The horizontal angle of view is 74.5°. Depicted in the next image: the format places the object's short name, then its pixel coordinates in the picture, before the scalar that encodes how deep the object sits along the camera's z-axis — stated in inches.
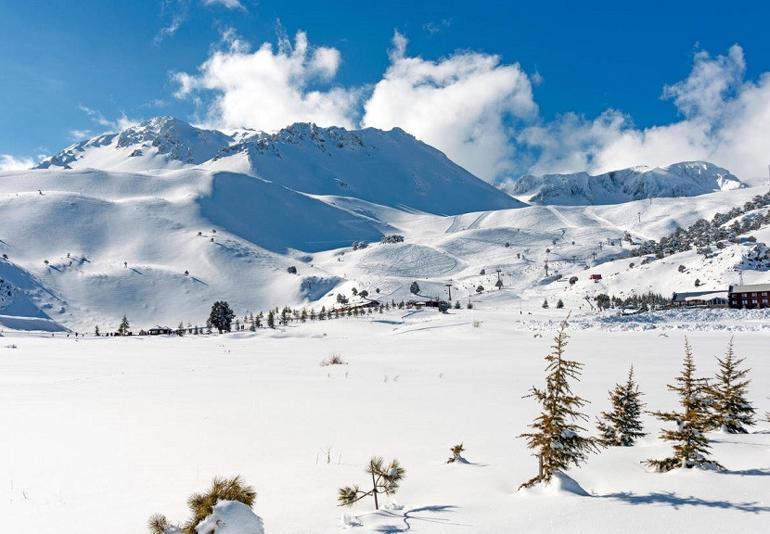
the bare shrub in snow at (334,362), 948.7
